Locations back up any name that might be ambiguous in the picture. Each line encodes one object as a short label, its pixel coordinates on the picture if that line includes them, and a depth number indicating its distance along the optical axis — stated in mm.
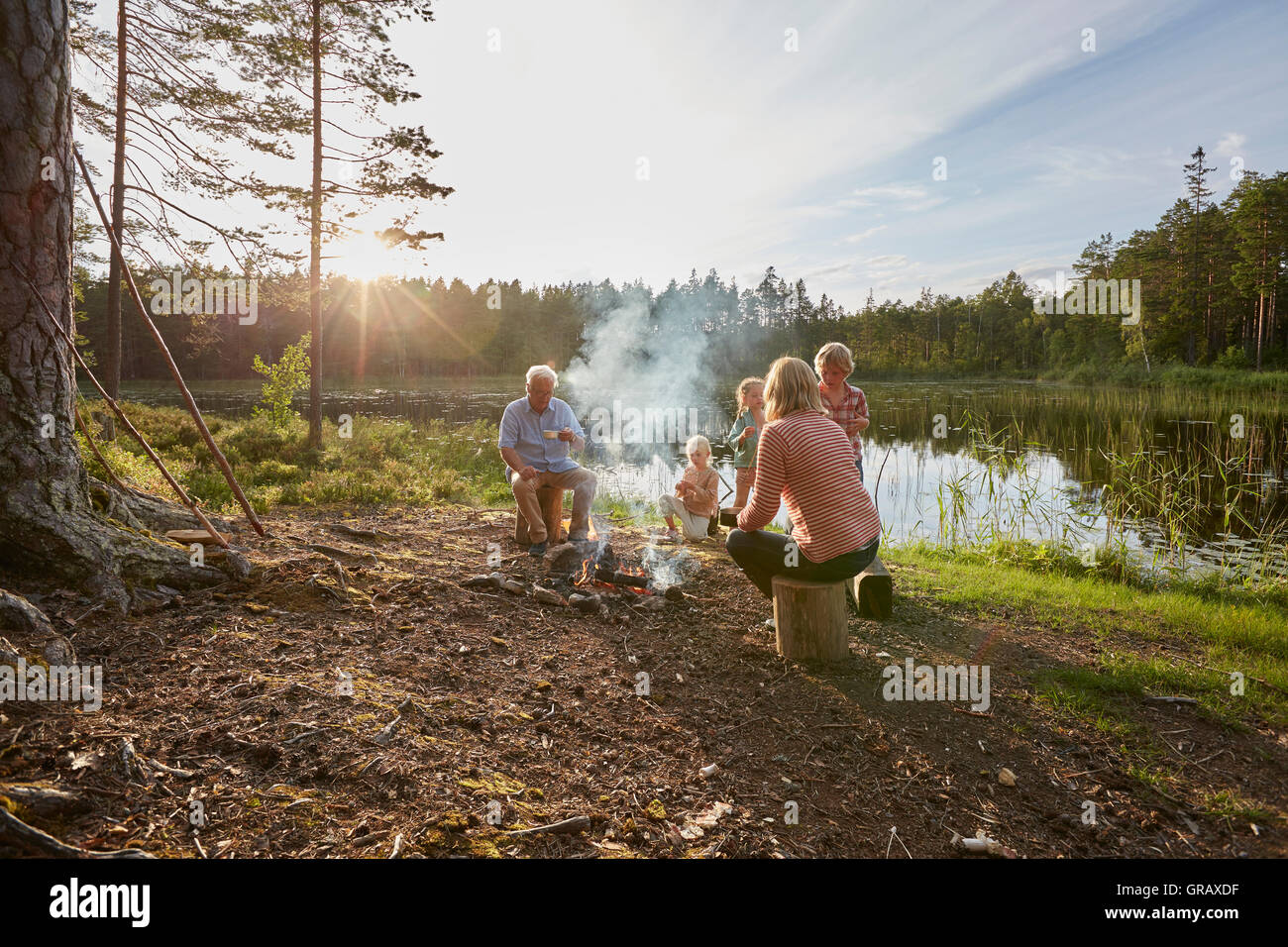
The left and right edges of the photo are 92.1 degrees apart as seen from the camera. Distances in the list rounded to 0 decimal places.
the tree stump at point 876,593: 4816
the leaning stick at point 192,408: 4514
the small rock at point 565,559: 5746
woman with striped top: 3850
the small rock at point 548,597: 4887
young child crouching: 7023
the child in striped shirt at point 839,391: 5382
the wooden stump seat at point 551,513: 6727
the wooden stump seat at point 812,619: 3947
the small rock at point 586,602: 4832
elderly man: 6465
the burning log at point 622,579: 5447
